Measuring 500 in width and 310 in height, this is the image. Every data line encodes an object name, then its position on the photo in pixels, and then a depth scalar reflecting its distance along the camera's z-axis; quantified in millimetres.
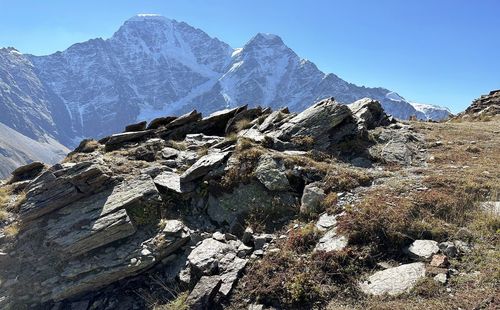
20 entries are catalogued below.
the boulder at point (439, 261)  10945
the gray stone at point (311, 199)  15086
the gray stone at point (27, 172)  22109
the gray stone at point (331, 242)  12531
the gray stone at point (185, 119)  26609
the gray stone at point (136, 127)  26906
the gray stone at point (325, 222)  13745
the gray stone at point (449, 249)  11398
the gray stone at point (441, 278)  10375
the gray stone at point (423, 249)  11523
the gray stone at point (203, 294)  11562
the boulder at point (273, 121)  24059
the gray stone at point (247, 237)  14312
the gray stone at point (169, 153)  21344
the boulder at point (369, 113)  25516
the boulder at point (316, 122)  22062
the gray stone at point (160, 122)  26953
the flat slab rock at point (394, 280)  10594
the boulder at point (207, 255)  12945
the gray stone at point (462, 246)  11469
